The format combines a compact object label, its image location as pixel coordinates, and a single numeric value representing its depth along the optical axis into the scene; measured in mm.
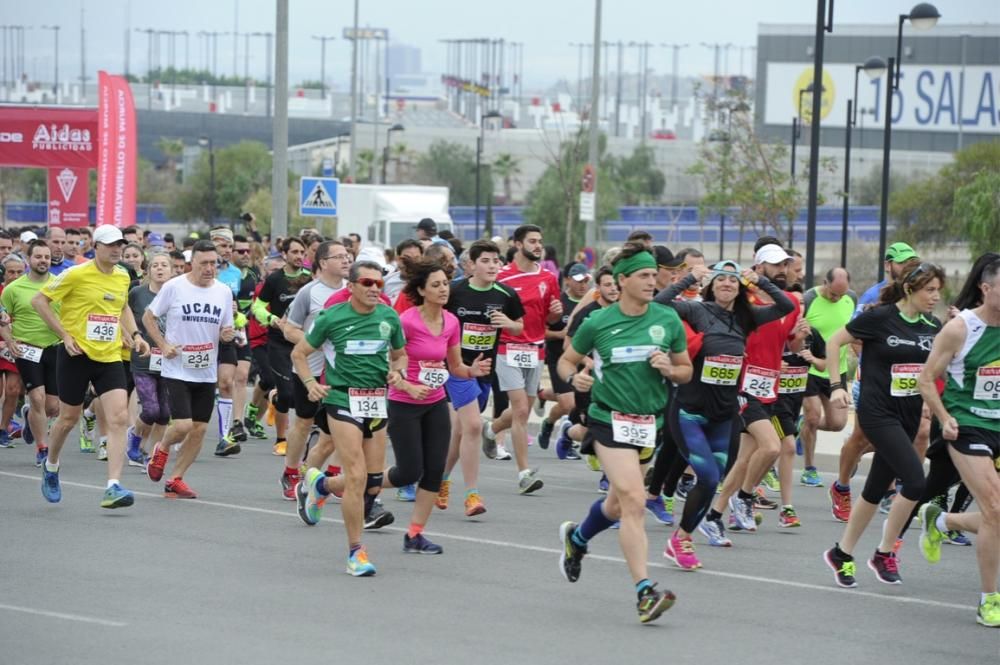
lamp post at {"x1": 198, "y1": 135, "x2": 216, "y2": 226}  76312
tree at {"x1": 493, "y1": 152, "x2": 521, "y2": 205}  96125
